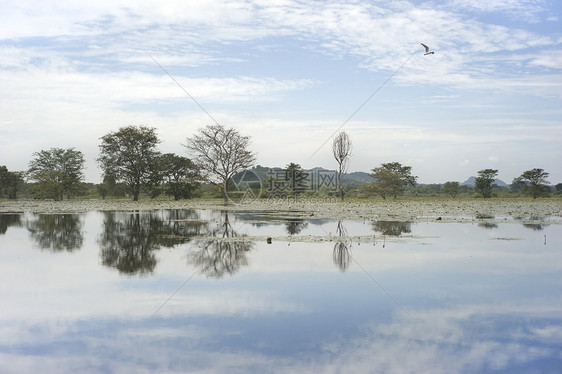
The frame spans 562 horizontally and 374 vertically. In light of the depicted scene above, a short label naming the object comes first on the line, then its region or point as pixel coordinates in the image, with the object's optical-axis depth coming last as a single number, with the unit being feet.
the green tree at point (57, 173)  211.00
